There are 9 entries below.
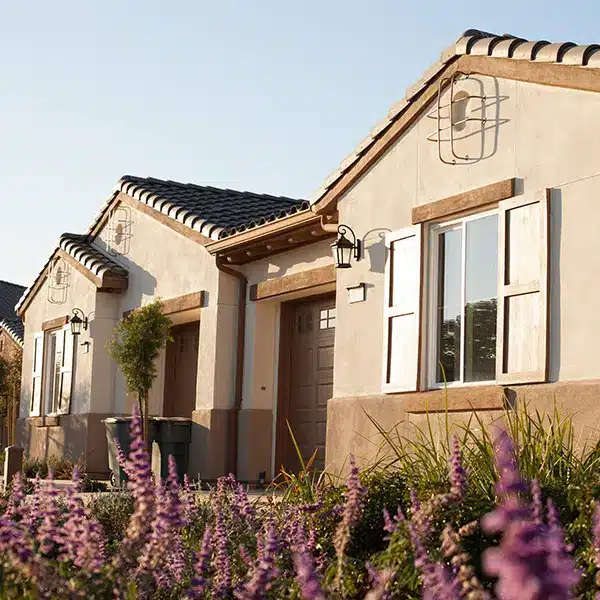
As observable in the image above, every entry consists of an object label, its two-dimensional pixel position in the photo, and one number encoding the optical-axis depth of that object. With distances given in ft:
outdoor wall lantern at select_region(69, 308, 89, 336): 55.88
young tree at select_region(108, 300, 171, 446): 46.65
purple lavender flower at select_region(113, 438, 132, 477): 17.47
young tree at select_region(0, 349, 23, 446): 77.36
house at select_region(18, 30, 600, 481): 28.27
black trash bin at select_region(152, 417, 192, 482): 46.03
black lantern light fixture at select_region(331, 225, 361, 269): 36.01
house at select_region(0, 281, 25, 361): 82.79
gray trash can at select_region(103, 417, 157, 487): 45.50
